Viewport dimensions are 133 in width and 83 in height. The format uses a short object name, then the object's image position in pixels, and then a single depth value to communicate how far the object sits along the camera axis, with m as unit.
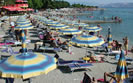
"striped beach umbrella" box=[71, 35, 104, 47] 7.12
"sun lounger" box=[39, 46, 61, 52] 10.24
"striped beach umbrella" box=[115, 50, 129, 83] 4.16
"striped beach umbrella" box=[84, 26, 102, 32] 12.83
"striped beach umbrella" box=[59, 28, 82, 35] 10.58
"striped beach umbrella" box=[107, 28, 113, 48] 10.90
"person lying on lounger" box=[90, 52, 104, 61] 8.87
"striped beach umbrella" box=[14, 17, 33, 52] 12.10
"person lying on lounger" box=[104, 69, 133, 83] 4.79
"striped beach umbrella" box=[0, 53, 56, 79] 4.02
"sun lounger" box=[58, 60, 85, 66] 7.79
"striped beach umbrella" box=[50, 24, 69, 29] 13.94
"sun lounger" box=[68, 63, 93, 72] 7.31
